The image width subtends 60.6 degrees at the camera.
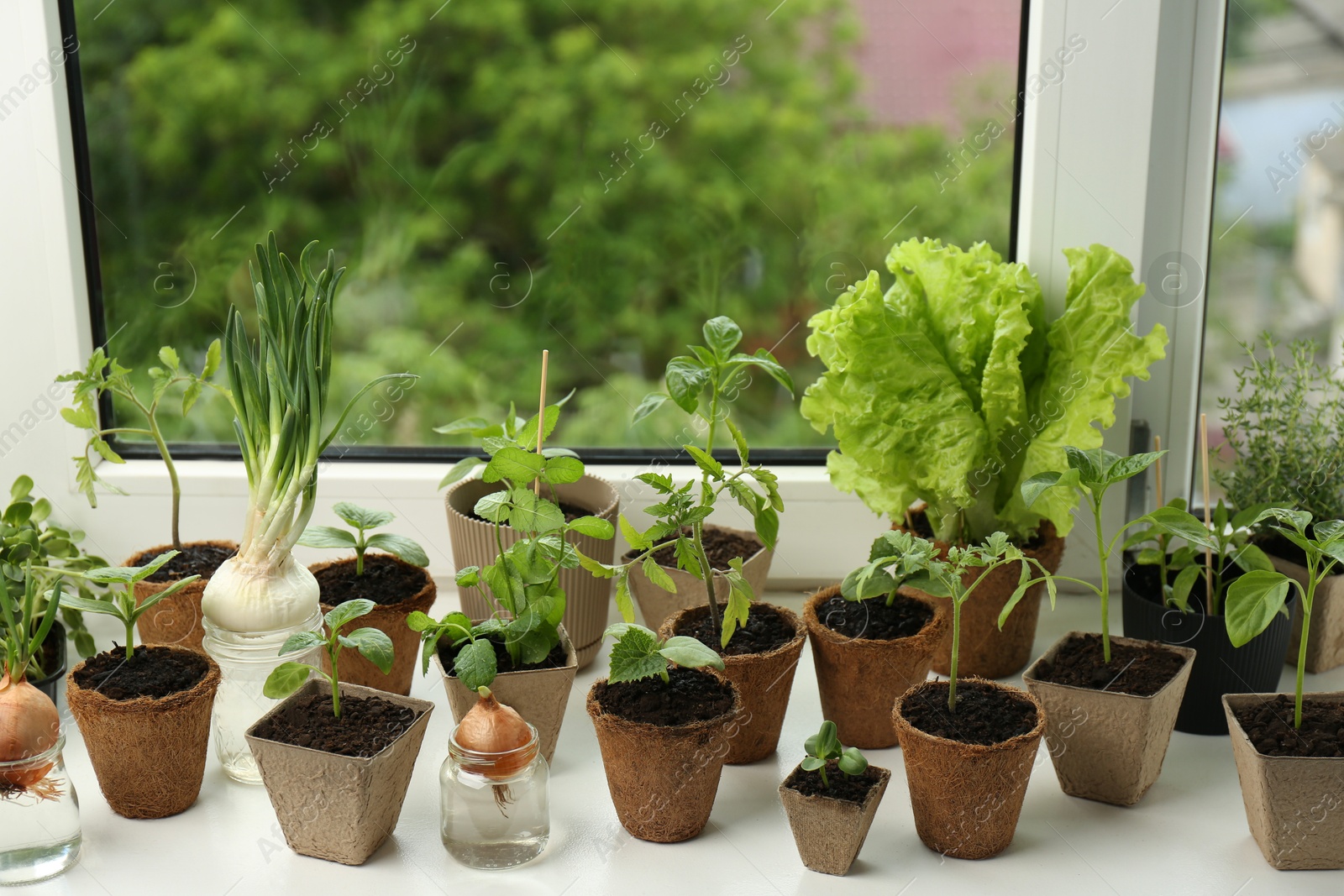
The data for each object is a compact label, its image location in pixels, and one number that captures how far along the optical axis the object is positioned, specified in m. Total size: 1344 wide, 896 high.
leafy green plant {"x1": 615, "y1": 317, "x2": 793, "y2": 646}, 1.04
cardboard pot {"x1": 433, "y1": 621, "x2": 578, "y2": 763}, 1.04
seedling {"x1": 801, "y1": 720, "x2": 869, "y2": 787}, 0.93
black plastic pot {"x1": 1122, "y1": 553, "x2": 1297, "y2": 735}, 1.12
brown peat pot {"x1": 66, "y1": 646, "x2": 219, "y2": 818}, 0.98
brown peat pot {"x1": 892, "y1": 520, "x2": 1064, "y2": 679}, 1.22
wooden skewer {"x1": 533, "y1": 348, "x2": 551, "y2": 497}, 1.13
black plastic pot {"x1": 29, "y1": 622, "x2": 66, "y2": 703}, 1.14
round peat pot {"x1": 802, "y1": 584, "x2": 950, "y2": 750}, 1.09
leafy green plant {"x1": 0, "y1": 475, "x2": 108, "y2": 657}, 1.13
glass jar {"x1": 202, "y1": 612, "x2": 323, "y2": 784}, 1.10
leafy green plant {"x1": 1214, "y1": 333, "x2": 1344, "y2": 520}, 1.25
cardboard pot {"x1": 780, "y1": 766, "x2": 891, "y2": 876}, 0.92
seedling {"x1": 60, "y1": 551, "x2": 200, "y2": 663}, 1.01
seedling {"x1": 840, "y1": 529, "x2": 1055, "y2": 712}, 1.00
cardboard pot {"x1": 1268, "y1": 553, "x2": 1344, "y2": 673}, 1.22
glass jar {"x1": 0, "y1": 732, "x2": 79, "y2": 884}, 0.93
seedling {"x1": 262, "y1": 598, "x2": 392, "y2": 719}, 0.98
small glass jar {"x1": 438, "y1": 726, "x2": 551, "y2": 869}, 0.95
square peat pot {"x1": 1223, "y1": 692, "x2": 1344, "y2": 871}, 0.92
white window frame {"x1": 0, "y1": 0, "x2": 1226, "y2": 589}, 1.29
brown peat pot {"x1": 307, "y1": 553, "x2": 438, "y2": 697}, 1.17
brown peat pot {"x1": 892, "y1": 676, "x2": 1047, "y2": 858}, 0.93
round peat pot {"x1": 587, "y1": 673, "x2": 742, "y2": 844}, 0.95
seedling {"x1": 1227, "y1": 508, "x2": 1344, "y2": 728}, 0.96
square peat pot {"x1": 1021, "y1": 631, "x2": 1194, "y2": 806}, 1.01
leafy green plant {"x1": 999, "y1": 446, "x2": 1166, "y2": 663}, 1.01
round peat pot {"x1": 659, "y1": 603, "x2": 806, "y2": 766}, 1.06
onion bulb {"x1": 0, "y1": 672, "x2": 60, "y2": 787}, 0.92
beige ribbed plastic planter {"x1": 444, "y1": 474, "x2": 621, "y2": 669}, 1.23
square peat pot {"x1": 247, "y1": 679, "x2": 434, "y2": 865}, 0.93
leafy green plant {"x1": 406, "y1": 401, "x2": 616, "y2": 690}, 1.03
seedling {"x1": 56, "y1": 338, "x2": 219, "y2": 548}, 1.19
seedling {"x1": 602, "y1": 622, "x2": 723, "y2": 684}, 0.96
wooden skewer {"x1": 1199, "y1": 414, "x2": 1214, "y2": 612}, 1.13
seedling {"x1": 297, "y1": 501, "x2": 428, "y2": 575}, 1.17
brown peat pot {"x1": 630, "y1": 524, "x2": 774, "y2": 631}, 1.24
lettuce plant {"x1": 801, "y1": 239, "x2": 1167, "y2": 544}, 1.21
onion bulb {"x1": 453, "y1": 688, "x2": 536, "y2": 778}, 0.95
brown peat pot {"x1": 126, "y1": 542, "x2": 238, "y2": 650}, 1.20
